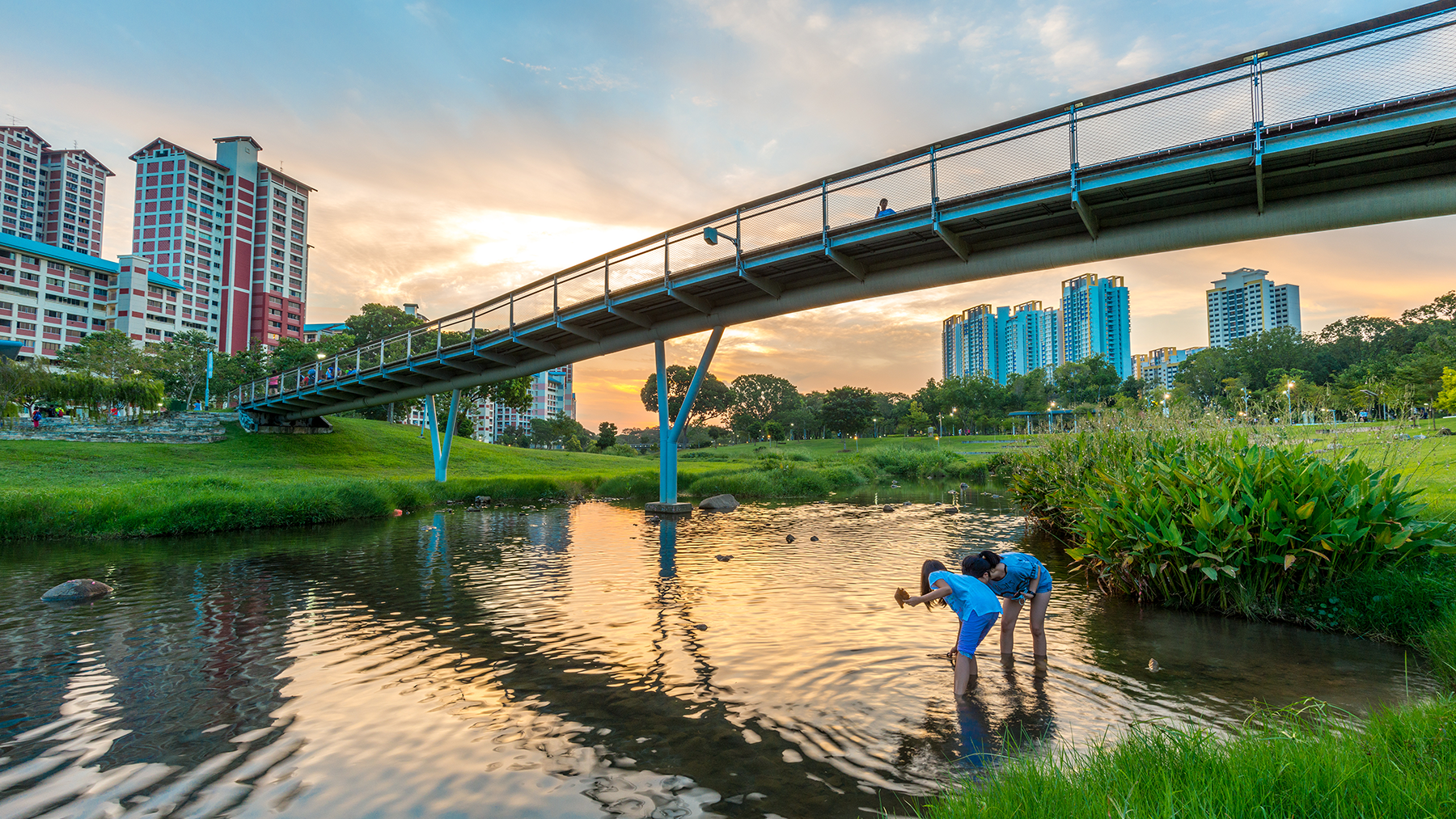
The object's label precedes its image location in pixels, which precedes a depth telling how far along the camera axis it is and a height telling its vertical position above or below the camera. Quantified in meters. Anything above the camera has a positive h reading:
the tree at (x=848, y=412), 95.50 +4.60
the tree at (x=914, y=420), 104.50 +3.68
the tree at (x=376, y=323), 58.77 +10.75
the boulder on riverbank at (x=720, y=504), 27.55 -2.54
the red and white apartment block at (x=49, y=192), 124.19 +48.83
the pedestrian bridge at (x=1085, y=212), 11.17 +4.99
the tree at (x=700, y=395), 103.00 +7.87
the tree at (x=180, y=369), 66.69 +7.52
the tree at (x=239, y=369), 67.38 +7.74
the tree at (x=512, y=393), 52.41 +4.09
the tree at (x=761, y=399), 119.75 +8.07
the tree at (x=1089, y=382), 108.31 +10.24
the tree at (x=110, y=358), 57.22 +7.47
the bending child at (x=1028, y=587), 7.65 -1.66
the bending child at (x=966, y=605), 6.65 -1.66
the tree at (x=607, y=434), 88.24 +1.19
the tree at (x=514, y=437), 131.25 +1.17
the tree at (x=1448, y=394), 36.50 +2.92
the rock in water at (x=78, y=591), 11.02 -2.51
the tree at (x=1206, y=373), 103.88 +11.33
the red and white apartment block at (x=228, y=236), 119.25 +39.11
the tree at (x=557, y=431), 131.00 +2.56
